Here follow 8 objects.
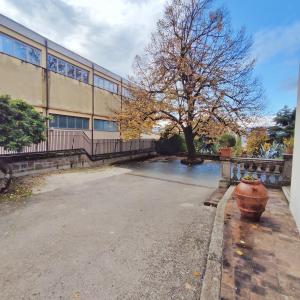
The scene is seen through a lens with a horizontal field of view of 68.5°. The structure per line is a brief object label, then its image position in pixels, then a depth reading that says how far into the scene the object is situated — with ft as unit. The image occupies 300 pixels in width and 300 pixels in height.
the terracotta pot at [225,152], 26.05
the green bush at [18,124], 22.59
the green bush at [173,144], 72.49
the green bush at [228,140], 61.45
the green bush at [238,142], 52.42
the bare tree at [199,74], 46.91
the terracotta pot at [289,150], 24.71
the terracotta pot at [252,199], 14.75
